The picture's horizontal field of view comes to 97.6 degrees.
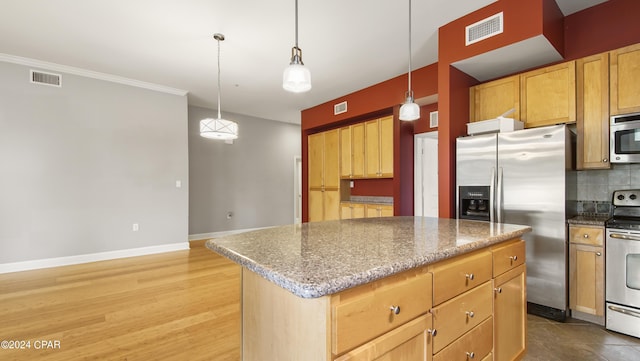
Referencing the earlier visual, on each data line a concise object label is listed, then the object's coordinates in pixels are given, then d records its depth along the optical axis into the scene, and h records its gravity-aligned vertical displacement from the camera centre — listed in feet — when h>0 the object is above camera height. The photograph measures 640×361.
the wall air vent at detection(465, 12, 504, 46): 8.33 +4.57
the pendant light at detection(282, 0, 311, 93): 5.57 +2.10
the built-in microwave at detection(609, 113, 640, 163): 7.58 +1.05
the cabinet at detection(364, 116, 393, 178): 14.43 +1.61
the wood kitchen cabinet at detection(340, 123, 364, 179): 16.03 +1.58
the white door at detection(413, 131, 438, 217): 14.30 +0.13
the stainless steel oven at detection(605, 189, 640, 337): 7.15 -2.63
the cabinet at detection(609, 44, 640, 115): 7.60 +2.66
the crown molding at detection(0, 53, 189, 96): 12.42 +5.28
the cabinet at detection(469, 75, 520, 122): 9.43 +2.77
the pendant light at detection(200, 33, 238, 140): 10.19 +1.89
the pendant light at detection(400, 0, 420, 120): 7.43 +1.81
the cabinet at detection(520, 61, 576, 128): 8.41 +2.55
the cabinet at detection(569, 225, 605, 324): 7.66 -2.67
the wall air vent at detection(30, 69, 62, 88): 12.88 +4.77
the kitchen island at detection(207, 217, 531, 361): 2.84 -1.45
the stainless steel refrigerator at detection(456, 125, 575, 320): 7.89 -0.47
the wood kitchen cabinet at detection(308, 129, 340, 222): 17.67 +0.14
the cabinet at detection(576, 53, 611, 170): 8.07 +1.90
